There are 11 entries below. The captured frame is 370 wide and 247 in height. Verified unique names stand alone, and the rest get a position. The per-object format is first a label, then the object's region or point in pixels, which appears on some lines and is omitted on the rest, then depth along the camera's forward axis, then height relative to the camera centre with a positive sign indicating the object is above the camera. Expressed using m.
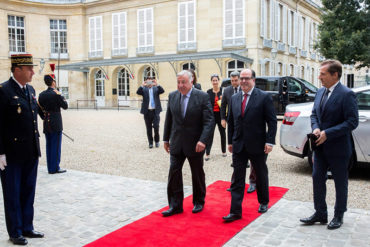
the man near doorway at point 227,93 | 7.40 +0.00
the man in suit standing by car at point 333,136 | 4.14 -0.46
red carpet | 4.02 -1.50
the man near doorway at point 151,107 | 10.49 -0.36
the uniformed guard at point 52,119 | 7.20 -0.46
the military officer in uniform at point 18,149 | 4.02 -0.56
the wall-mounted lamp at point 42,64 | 32.10 +2.53
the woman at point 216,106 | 8.52 -0.28
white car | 6.19 -0.64
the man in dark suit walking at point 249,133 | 4.68 -0.49
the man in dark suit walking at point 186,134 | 4.84 -0.51
